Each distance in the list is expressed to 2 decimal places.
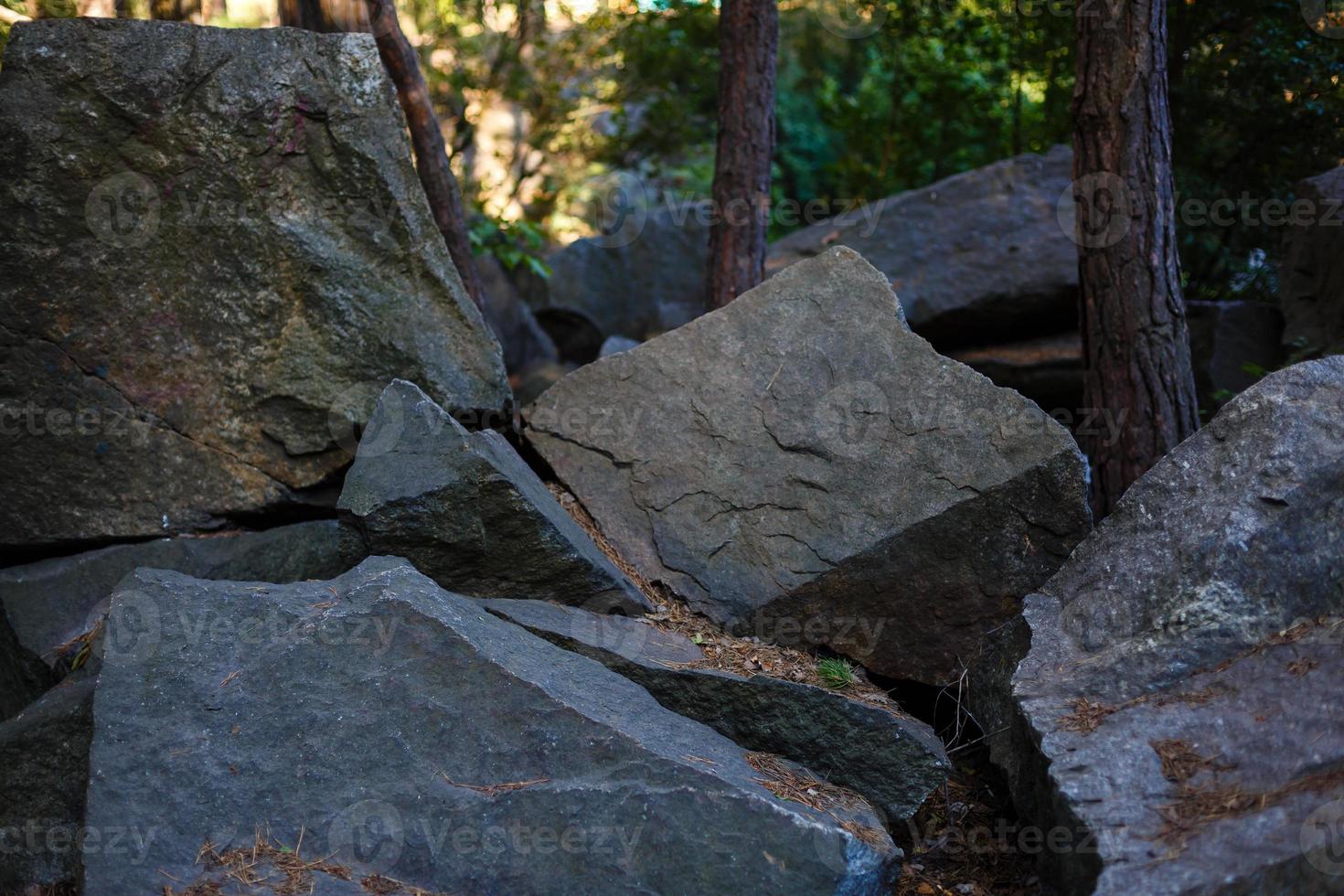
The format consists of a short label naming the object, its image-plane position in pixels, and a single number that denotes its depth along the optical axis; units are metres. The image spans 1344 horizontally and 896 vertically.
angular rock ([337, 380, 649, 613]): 3.76
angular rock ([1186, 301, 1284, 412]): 6.72
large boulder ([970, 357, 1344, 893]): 2.52
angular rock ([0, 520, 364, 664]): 4.03
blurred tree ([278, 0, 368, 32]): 5.75
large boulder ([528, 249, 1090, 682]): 4.07
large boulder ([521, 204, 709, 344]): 10.05
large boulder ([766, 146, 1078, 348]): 7.25
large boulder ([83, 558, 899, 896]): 2.81
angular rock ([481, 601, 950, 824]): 3.45
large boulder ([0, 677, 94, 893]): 3.09
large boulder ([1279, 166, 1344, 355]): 6.07
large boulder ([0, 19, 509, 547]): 4.27
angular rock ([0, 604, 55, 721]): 3.92
